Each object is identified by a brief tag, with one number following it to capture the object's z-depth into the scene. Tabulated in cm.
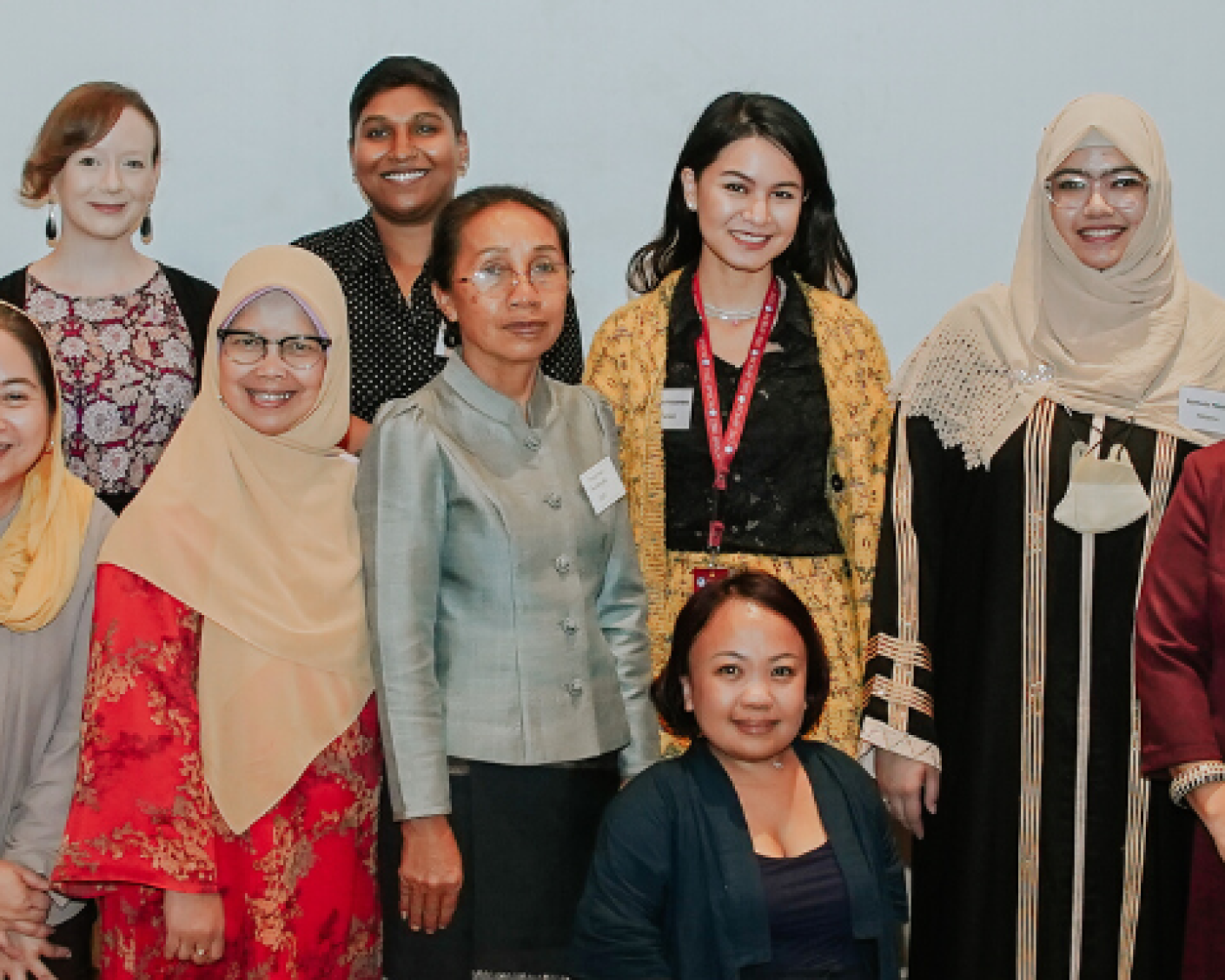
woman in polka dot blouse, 351
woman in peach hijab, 258
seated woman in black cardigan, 254
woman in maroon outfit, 262
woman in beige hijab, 296
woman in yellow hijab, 272
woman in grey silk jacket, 262
